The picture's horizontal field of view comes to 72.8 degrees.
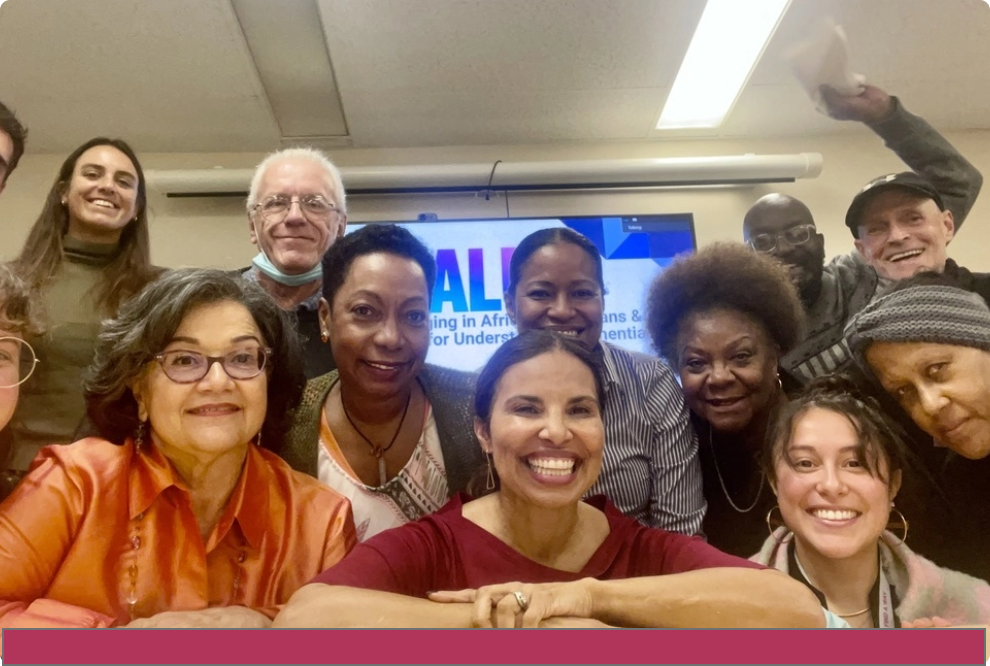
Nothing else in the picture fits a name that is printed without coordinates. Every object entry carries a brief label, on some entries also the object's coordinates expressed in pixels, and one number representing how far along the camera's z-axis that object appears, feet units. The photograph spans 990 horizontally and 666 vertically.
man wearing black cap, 5.22
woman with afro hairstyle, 4.91
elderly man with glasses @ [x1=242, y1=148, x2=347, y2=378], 5.19
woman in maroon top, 3.60
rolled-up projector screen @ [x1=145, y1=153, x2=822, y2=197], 5.82
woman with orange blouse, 3.91
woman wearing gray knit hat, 4.76
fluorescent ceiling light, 5.66
